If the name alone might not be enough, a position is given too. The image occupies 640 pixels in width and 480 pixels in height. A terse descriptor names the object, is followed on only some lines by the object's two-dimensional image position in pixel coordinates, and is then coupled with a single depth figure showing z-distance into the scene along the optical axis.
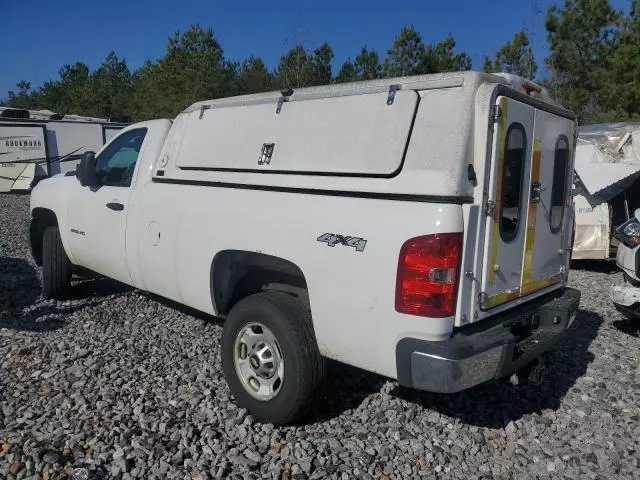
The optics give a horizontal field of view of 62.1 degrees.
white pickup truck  2.76
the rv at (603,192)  8.45
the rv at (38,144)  17.48
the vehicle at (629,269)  5.09
